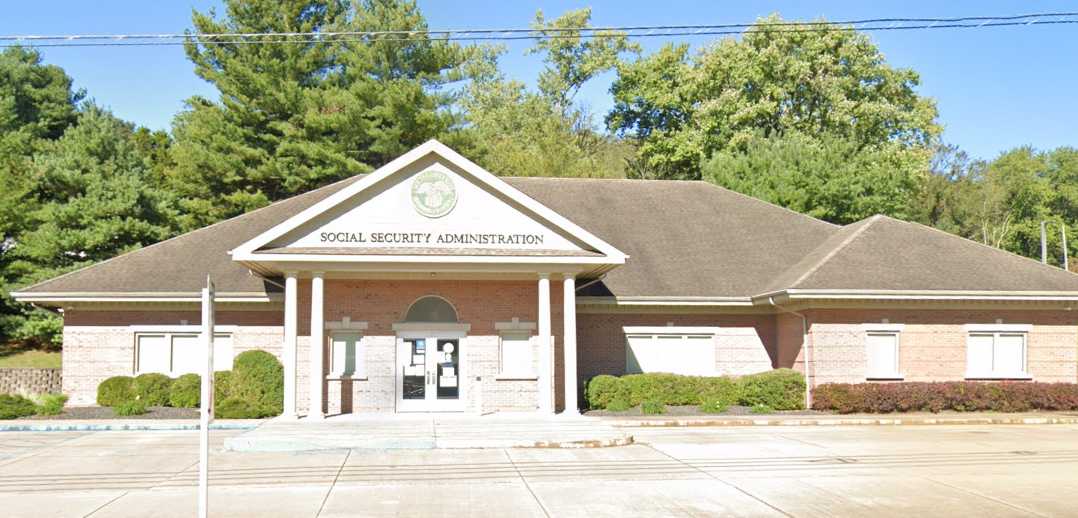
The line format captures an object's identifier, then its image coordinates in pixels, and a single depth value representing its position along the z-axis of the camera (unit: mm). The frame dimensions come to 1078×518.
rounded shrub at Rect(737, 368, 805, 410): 28906
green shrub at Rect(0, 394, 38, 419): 27078
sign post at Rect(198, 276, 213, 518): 10703
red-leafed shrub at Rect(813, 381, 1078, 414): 27953
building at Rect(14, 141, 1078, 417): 26516
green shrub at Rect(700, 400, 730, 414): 28828
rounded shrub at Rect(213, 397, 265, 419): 27109
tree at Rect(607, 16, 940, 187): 53781
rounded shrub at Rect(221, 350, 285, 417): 28156
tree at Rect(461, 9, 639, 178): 67688
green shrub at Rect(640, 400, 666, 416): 28406
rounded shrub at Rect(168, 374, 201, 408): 28609
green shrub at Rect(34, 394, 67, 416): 27625
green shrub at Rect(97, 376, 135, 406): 28406
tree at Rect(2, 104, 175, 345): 43844
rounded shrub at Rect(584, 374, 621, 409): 29125
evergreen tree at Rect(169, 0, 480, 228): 50312
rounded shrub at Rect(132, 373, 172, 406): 28516
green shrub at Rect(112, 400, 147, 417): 27255
